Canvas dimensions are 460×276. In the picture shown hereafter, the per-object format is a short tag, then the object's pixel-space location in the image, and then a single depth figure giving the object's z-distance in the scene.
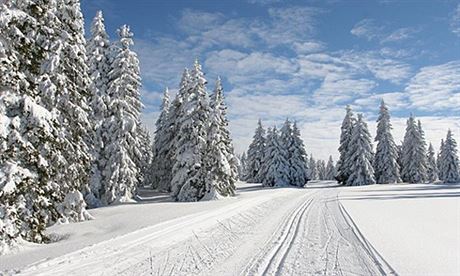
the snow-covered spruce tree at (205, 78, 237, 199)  32.62
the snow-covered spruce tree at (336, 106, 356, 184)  64.48
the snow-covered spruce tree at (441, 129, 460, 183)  67.00
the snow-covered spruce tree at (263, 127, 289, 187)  59.62
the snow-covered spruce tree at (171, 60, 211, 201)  32.34
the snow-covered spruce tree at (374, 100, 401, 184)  61.31
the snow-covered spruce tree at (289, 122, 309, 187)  62.12
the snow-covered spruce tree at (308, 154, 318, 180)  139.62
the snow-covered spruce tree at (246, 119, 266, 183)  73.88
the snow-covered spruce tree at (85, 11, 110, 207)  28.09
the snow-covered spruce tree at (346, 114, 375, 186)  59.34
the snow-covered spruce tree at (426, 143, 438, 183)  81.06
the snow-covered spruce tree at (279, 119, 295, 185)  61.99
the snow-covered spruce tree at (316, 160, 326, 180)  148.45
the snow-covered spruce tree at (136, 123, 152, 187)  56.91
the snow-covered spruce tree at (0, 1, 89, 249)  11.88
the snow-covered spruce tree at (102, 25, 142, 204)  28.48
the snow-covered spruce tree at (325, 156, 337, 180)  129.64
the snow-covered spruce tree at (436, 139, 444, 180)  69.44
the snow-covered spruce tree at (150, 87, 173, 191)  45.74
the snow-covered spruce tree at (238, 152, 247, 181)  155.35
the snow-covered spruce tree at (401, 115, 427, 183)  65.50
